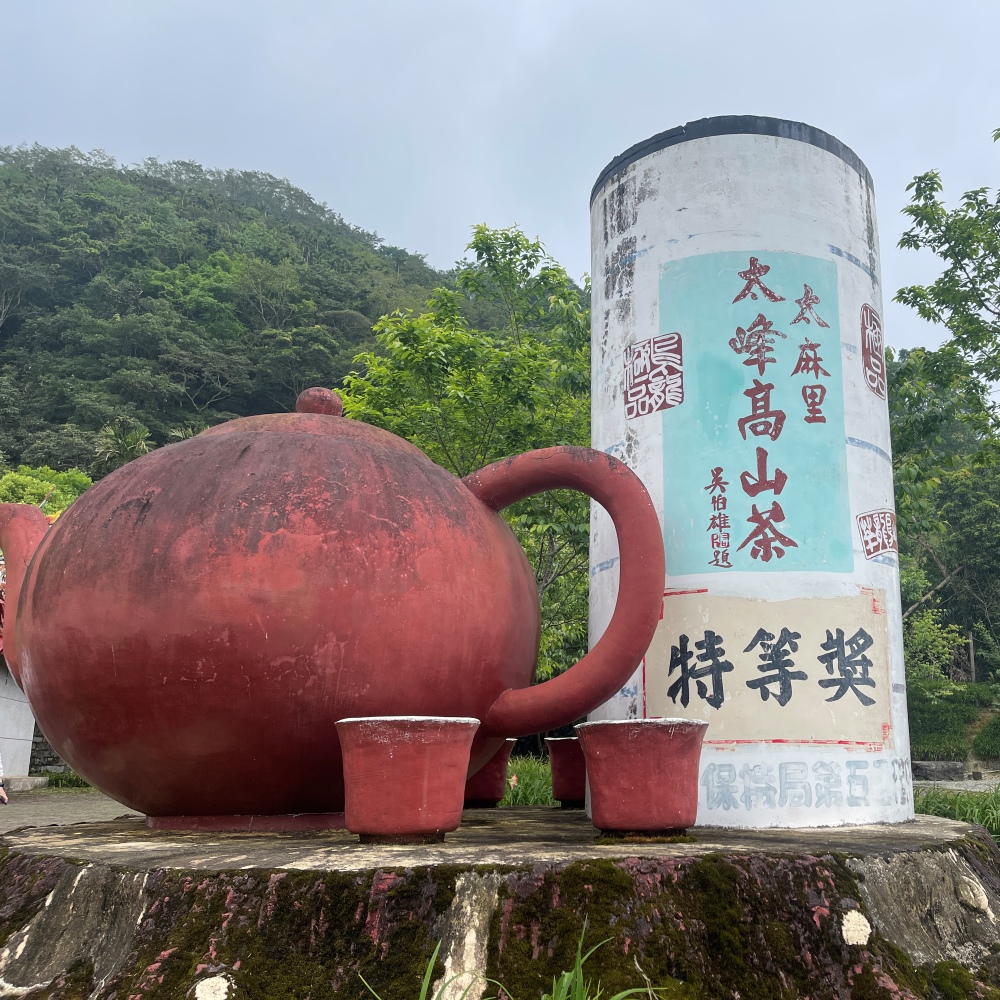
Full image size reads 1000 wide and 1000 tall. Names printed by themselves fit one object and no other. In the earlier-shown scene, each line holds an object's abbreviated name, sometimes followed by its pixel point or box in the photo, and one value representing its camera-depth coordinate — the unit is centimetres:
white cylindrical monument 398
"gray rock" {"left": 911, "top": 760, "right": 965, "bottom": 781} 1923
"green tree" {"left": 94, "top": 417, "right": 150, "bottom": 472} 2847
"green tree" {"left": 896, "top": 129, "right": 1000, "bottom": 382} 1080
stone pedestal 230
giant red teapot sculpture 338
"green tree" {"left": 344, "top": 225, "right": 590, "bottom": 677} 1018
